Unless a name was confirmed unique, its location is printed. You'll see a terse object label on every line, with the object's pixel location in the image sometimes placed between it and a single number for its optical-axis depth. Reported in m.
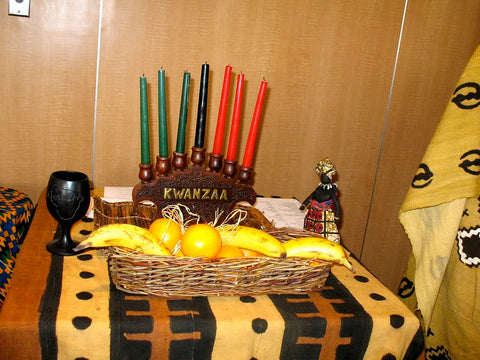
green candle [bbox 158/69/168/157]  0.87
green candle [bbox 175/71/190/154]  0.87
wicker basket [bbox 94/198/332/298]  0.71
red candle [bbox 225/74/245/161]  0.91
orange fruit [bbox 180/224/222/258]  0.74
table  0.66
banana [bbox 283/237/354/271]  0.79
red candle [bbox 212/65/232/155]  0.90
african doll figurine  0.97
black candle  0.89
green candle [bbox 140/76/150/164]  0.86
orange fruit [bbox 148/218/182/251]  0.79
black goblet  0.83
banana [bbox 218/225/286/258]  0.78
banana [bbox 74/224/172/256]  0.73
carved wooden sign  0.94
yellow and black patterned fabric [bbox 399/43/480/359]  1.09
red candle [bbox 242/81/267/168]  0.92
